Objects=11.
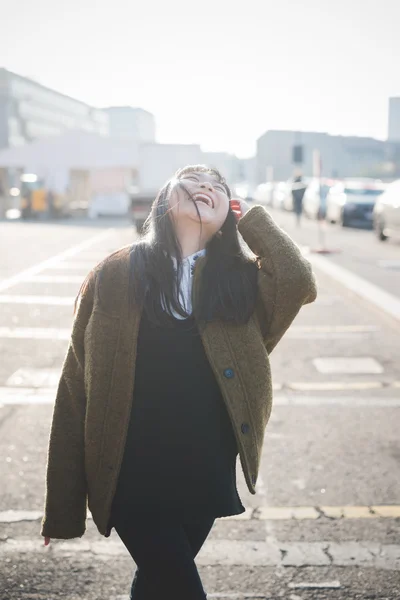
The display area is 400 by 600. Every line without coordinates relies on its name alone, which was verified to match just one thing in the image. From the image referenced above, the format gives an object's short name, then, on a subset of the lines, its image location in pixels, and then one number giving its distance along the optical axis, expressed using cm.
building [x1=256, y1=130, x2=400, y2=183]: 11350
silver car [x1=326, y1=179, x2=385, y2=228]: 2950
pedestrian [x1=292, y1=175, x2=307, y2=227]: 2777
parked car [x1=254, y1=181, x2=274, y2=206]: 5485
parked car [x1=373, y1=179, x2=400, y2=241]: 2064
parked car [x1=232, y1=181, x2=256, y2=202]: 6286
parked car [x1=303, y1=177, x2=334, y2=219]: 3472
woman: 237
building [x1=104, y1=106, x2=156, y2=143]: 14600
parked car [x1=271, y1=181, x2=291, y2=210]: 4657
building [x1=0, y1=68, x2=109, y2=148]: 10312
